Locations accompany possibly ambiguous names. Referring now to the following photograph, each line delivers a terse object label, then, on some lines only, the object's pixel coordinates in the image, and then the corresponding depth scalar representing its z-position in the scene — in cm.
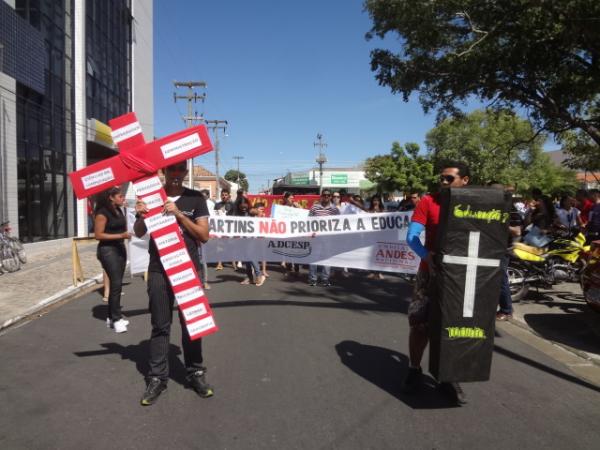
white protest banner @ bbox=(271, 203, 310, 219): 1049
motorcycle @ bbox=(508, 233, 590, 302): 780
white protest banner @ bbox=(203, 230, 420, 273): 757
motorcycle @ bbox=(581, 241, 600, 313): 623
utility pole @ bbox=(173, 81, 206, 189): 4125
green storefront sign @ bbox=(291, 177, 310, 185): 5982
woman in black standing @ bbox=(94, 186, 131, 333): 597
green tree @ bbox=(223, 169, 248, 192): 13262
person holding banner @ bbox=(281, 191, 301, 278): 1076
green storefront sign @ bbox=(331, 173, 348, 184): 6288
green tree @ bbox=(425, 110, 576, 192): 4088
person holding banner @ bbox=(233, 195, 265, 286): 923
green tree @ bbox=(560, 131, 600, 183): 2132
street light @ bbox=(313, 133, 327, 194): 5148
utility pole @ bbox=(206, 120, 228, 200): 5338
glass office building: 1423
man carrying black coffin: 376
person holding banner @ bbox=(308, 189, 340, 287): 919
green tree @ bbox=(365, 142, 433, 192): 4834
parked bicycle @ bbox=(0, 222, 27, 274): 1109
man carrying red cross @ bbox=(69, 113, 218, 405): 380
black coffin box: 343
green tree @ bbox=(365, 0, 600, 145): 806
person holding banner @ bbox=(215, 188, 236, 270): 1148
